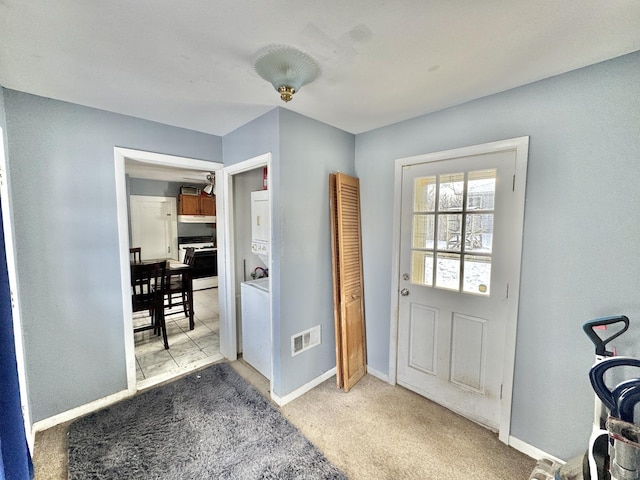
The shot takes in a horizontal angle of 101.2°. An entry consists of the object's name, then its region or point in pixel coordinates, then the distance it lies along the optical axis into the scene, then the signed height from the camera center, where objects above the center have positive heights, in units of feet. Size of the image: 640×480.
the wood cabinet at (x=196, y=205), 17.88 +1.03
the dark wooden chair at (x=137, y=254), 12.92 -1.91
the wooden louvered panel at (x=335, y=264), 7.70 -1.29
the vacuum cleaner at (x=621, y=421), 2.64 -2.15
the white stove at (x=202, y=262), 17.51 -2.90
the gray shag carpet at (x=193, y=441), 5.10 -4.87
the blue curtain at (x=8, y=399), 2.83 -2.04
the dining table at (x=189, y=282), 11.43 -2.76
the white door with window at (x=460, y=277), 5.81 -1.39
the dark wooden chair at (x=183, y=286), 11.10 -2.92
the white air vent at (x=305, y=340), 7.30 -3.45
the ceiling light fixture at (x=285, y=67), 4.23 +2.59
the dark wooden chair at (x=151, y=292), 9.39 -2.75
